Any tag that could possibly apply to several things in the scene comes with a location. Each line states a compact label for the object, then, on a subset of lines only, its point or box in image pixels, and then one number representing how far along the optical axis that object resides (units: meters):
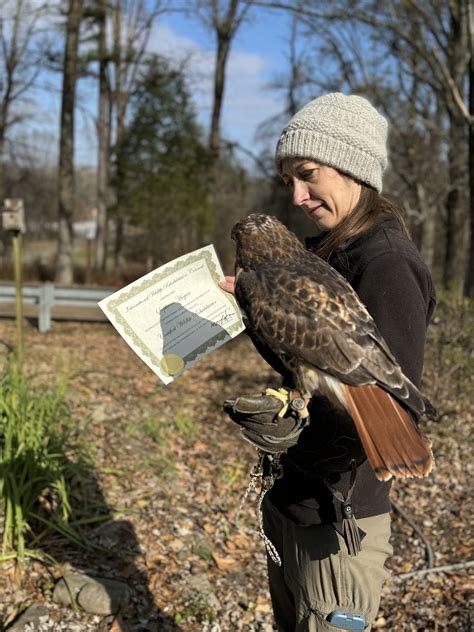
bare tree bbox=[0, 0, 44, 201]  20.55
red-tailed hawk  1.61
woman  1.81
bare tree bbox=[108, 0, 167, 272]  18.38
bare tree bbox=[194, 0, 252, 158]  17.62
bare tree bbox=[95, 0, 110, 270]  19.05
